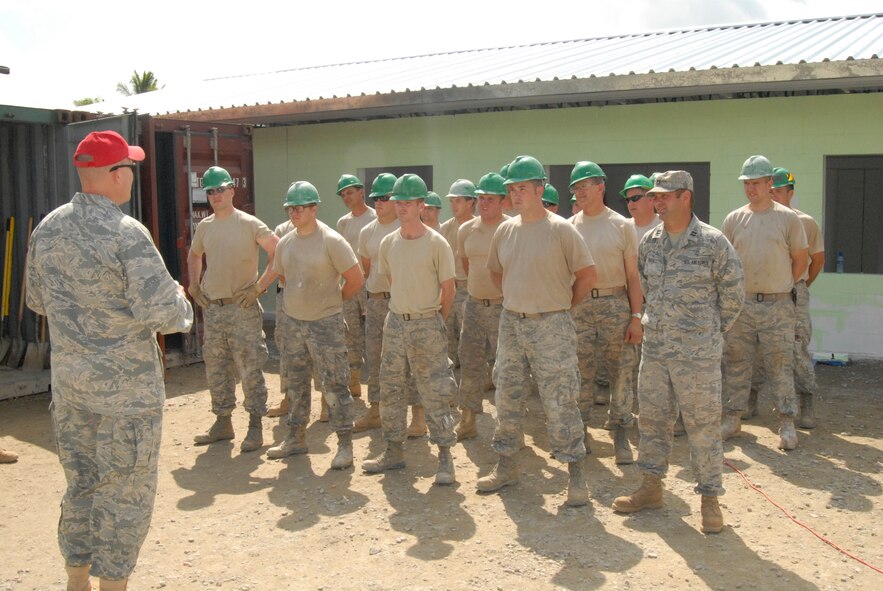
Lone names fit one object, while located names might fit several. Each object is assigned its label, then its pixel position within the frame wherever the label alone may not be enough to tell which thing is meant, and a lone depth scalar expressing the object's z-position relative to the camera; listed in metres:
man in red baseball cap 3.60
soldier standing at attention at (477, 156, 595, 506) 5.05
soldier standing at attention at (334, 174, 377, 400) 7.88
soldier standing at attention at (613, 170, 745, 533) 4.66
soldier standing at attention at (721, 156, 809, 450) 6.31
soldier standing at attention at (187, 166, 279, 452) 6.40
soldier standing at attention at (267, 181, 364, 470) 5.91
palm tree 39.56
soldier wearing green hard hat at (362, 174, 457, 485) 5.57
